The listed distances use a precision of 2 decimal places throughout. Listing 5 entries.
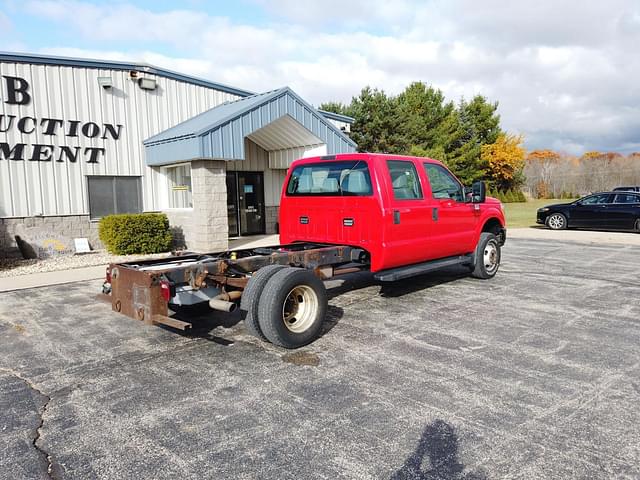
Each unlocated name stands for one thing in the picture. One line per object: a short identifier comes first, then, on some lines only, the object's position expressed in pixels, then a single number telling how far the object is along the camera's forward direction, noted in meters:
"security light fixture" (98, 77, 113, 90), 13.38
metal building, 12.31
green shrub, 12.49
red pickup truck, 5.17
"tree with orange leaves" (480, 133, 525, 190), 44.59
